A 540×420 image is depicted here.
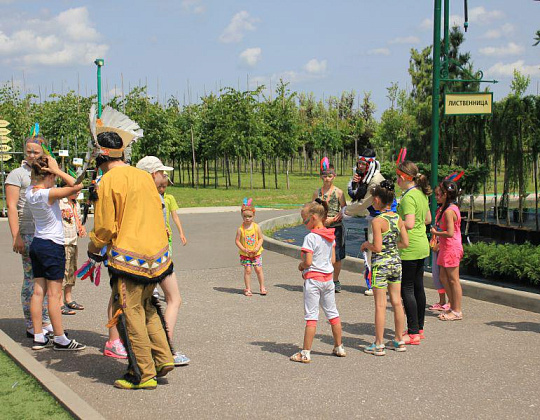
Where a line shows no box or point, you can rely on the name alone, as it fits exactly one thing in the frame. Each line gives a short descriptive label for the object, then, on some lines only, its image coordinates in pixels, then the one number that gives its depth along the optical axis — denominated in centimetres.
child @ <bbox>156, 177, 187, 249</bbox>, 657
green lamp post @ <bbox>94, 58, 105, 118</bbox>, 2305
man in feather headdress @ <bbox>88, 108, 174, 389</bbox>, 480
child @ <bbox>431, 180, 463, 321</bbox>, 706
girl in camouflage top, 582
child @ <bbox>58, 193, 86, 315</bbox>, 732
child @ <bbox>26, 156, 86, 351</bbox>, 569
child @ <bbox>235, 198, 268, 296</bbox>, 848
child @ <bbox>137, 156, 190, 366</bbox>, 551
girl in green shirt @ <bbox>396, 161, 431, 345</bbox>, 618
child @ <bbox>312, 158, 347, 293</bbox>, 845
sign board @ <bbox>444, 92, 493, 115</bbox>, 912
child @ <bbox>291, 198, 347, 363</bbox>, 564
